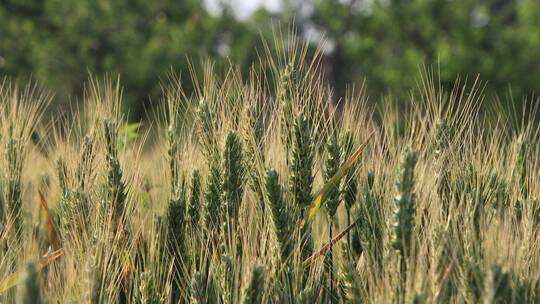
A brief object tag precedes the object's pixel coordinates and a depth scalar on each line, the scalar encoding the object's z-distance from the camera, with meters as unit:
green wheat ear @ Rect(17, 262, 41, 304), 3.08
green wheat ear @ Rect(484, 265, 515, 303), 3.45
